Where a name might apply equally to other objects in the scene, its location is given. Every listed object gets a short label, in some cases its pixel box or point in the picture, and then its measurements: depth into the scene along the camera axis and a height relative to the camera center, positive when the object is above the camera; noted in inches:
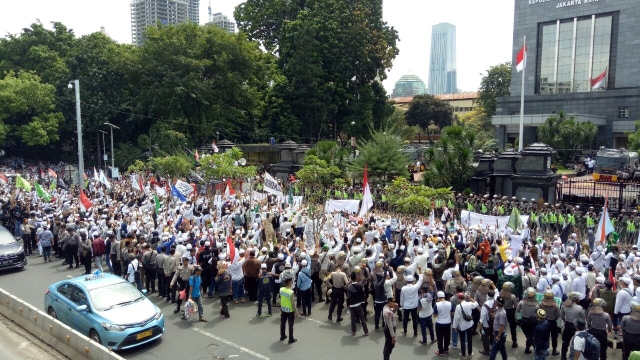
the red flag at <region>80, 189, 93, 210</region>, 770.4 -110.3
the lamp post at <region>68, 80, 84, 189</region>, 1090.7 -22.4
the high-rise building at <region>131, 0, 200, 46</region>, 6063.0 +1398.7
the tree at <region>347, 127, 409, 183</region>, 1062.4 -59.7
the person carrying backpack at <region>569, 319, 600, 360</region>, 307.6 -126.0
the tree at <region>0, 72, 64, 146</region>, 1614.2 +52.4
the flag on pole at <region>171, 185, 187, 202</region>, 775.6 -98.9
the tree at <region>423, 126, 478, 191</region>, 948.6 -51.5
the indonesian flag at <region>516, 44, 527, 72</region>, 1201.4 +171.1
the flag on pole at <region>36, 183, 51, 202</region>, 837.2 -106.3
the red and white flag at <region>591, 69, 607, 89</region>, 1856.5 +190.9
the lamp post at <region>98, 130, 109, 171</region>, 1696.4 -65.8
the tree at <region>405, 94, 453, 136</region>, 2913.4 +110.0
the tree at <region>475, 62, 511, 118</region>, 2829.7 +263.1
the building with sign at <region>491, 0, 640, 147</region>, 1859.0 +250.2
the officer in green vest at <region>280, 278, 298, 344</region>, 391.9 -134.0
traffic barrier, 340.5 -151.6
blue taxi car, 381.6 -140.6
